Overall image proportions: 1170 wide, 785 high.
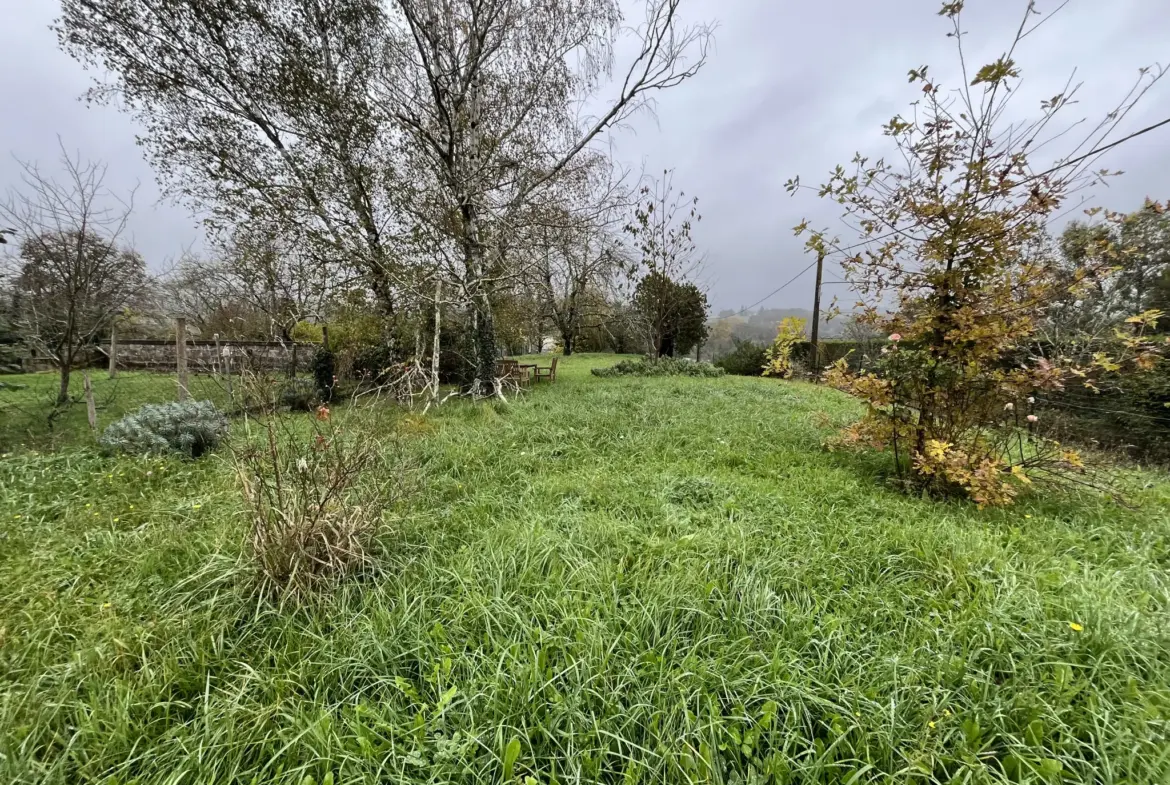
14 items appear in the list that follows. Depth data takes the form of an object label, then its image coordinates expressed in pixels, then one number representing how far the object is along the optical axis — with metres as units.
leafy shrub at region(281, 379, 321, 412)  8.20
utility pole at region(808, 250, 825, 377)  14.29
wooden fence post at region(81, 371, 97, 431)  5.71
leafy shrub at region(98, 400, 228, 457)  4.33
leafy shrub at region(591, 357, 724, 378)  13.39
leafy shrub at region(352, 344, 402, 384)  9.49
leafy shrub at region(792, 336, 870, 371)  15.35
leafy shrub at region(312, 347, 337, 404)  8.72
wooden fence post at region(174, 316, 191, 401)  6.13
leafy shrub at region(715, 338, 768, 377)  15.34
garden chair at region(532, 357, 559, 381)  11.56
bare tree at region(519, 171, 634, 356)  9.39
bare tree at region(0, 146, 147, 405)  5.56
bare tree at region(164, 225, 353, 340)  9.16
